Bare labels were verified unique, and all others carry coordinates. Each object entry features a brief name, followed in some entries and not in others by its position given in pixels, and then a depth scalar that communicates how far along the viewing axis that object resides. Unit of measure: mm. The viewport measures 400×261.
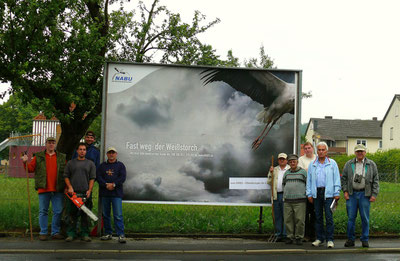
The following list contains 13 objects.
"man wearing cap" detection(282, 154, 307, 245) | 9391
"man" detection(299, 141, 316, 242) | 9914
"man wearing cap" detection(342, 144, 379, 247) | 9117
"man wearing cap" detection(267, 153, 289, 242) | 9883
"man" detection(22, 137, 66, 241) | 9539
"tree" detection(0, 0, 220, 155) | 9211
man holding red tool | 9422
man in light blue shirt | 9156
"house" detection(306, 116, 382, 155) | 80000
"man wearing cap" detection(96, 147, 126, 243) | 9500
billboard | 10086
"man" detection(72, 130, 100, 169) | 9911
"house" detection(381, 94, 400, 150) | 56469
